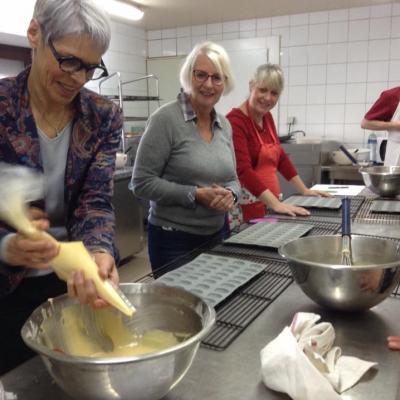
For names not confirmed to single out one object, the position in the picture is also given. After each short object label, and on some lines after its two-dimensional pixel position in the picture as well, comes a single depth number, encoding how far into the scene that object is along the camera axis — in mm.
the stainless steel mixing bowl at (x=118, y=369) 531
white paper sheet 2245
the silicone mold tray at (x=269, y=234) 1351
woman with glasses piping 872
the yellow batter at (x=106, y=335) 734
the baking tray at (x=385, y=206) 1808
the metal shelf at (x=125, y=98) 3809
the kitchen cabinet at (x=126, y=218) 3318
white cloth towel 610
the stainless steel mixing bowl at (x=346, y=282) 823
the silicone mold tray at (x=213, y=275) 988
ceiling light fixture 3544
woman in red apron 1958
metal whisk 969
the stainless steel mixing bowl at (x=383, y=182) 2041
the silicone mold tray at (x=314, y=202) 1893
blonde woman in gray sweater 1509
